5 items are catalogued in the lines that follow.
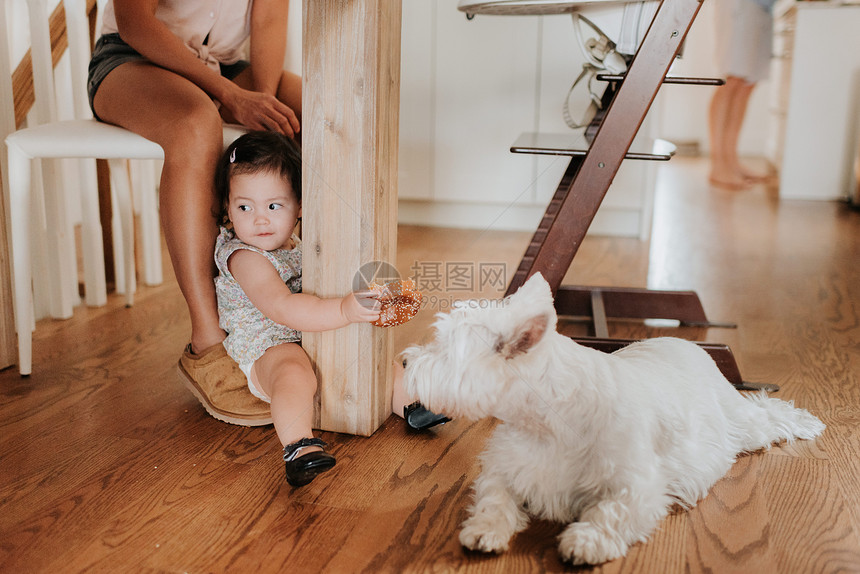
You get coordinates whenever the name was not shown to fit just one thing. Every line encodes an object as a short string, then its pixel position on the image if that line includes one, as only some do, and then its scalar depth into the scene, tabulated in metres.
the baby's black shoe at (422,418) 1.27
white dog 0.90
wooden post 1.13
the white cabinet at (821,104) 3.92
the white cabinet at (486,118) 2.94
